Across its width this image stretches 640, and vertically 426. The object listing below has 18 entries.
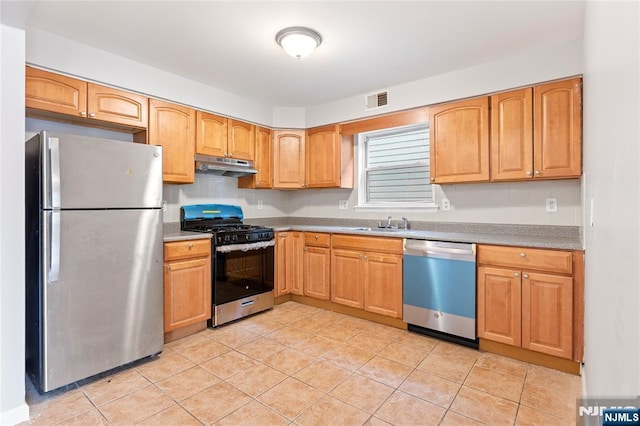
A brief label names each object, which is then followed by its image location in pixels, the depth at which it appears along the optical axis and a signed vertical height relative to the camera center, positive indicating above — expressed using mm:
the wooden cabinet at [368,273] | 3135 -626
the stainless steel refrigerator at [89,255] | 2037 -296
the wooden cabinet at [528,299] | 2299 -646
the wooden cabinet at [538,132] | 2484 +631
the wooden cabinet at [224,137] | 3402 +814
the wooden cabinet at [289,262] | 3834 -588
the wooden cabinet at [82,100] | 2352 +877
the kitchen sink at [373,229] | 3561 -198
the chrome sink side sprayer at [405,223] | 3646 -128
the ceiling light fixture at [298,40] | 2330 +1232
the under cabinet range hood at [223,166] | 3367 +484
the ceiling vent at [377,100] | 3512 +1210
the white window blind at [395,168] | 3658 +513
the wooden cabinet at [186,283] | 2793 -634
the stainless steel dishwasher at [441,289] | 2688 -672
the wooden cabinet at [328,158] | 3947 +651
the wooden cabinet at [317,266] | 3666 -617
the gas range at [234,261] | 3156 -509
